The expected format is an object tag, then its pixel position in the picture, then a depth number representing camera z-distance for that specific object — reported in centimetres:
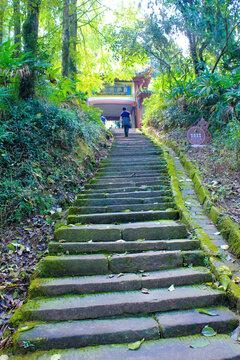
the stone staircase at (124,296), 211
